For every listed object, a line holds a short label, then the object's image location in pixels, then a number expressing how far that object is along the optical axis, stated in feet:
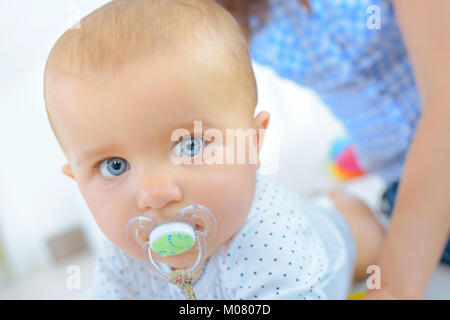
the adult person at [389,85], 1.97
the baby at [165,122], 1.23
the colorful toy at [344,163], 3.81
